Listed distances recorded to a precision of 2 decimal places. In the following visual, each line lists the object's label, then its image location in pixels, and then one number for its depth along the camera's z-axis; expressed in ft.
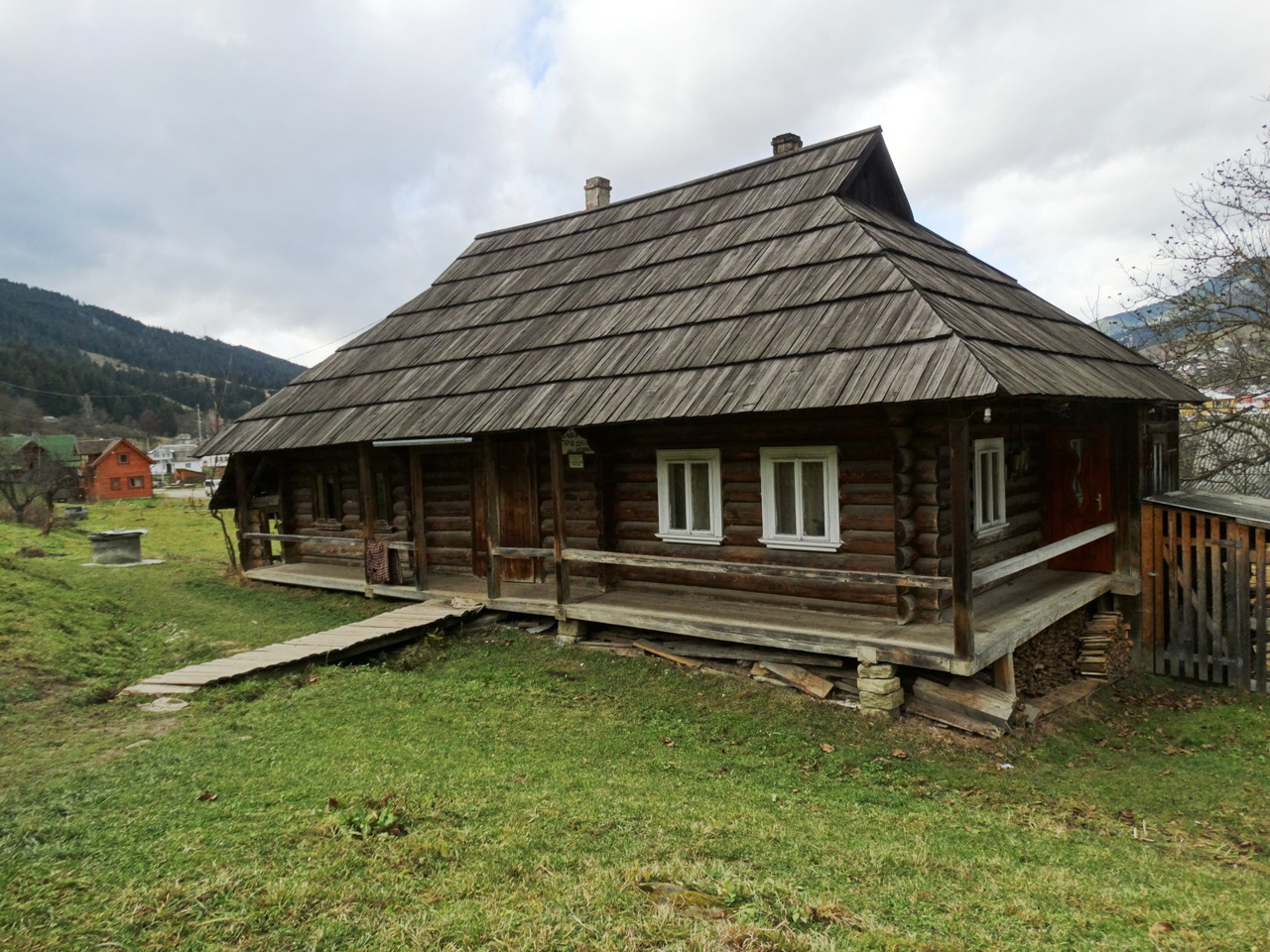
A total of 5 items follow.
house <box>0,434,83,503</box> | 104.64
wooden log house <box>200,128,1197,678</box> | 24.85
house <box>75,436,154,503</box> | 167.94
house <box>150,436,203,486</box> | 244.28
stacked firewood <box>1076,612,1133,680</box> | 30.48
